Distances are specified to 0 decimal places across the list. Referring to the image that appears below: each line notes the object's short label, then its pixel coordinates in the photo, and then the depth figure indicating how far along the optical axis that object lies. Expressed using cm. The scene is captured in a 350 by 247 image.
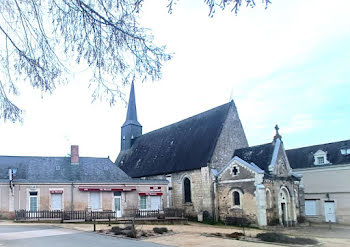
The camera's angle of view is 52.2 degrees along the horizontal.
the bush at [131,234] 1362
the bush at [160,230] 1531
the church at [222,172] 2169
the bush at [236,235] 1397
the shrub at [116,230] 1436
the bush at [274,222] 2109
